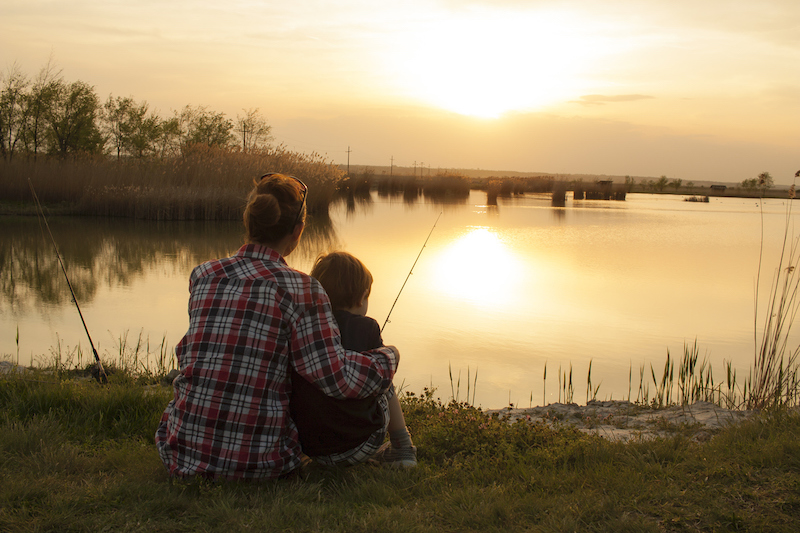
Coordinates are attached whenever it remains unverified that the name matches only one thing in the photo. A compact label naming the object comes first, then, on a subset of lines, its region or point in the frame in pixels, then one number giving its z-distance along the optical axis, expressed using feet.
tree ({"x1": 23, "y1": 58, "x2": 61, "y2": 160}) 75.41
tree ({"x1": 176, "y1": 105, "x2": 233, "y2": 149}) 111.86
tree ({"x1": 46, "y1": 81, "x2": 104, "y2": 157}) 77.46
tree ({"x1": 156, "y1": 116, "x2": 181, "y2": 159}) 101.65
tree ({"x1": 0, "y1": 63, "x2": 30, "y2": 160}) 73.36
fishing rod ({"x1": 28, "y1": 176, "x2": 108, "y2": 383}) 11.85
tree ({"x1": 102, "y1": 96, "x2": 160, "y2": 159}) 94.94
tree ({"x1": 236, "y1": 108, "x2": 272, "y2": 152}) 127.34
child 7.33
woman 6.70
